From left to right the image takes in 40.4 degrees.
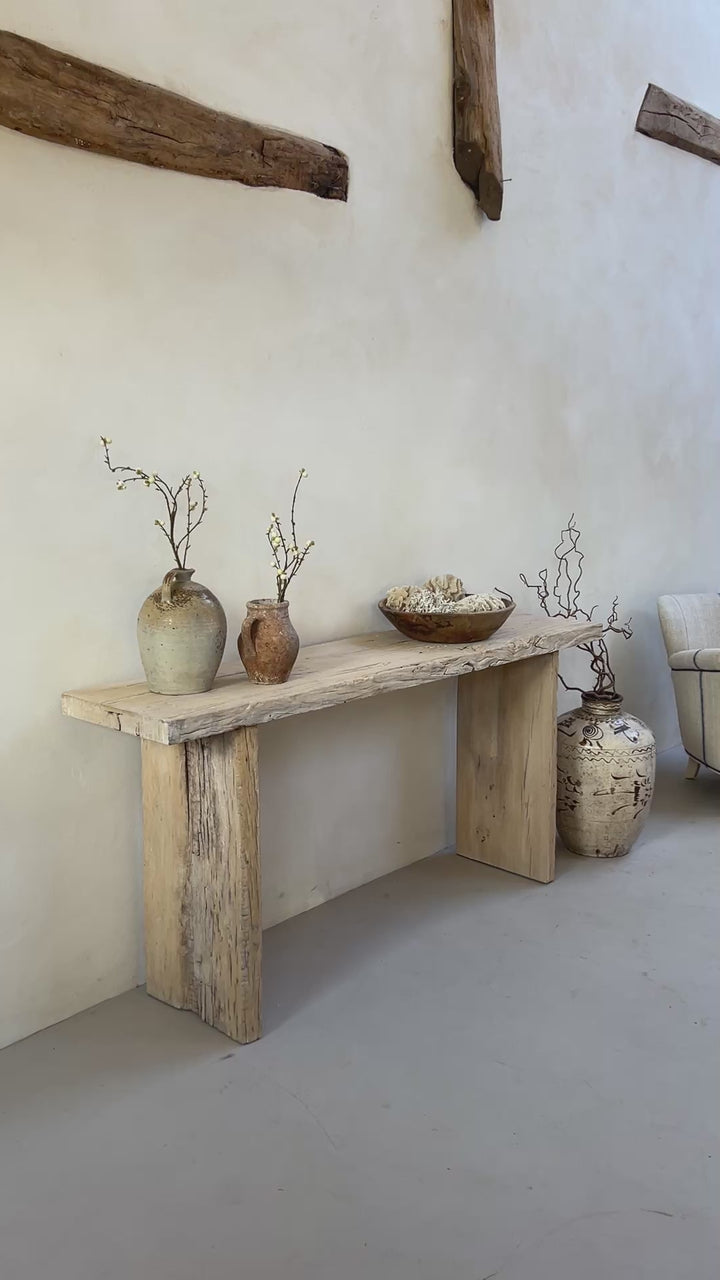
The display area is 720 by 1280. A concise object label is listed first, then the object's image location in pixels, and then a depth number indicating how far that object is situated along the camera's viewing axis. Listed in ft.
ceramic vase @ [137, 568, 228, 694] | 6.37
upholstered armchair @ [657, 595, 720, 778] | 10.80
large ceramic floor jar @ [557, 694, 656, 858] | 9.51
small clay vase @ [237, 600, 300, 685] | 6.66
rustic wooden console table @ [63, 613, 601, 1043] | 6.28
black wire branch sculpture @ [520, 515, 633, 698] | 11.00
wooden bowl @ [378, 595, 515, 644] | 7.97
